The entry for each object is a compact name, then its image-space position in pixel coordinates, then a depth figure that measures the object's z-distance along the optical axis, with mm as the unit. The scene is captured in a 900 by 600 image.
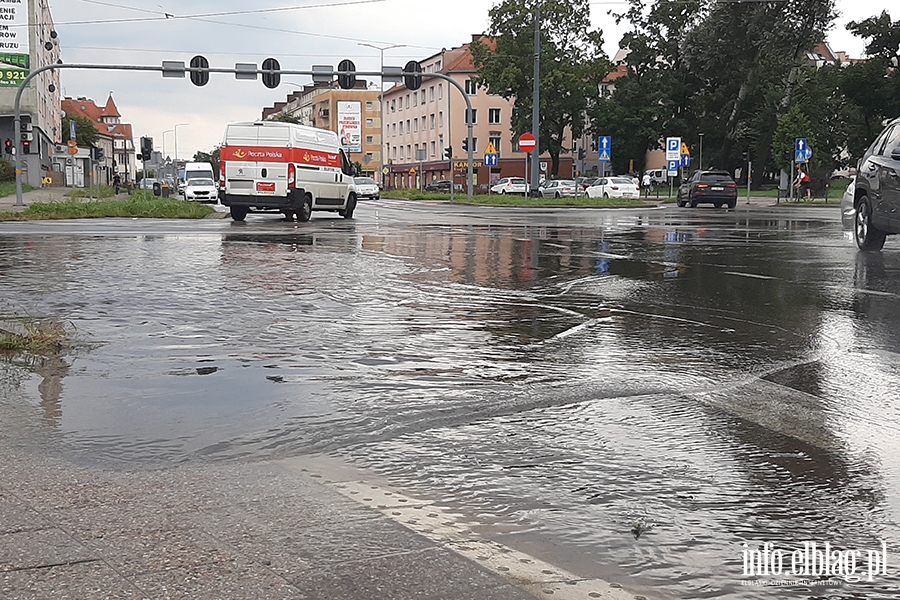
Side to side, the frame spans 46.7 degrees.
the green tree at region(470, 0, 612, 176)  79875
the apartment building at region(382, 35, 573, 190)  110625
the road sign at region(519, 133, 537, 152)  49125
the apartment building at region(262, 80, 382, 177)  148000
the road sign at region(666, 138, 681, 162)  51844
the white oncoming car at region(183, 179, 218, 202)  57219
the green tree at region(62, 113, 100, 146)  125938
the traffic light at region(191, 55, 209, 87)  42625
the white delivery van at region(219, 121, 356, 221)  27500
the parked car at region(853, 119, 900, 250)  13938
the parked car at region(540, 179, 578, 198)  72775
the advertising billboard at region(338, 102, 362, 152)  109312
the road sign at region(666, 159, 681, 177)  52250
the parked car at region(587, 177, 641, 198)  59750
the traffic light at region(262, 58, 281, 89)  43094
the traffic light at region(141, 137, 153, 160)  51456
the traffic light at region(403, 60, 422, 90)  43062
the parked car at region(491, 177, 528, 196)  84125
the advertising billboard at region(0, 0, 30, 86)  64938
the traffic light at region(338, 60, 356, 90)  43219
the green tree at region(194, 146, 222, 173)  187325
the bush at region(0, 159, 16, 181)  66438
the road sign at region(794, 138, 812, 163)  50094
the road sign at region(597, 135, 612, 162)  52625
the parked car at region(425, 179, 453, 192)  102938
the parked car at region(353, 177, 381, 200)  72062
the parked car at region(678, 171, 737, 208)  47094
